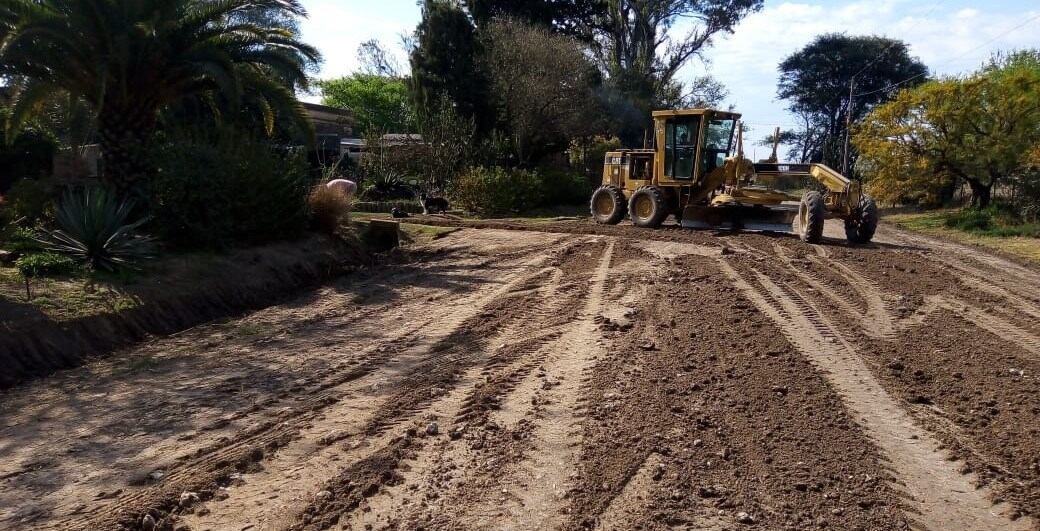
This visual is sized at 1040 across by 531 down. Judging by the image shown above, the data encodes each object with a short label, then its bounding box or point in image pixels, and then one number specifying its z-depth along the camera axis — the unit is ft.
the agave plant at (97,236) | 32.78
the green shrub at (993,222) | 63.21
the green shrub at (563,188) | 90.43
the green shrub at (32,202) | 38.58
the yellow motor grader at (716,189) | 50.52
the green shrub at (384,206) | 80.64
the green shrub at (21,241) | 32.63
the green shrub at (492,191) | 79.15
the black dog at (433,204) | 78.89
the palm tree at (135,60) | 36.81
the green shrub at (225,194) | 39.04
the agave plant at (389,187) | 90.11
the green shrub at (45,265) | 30.27
